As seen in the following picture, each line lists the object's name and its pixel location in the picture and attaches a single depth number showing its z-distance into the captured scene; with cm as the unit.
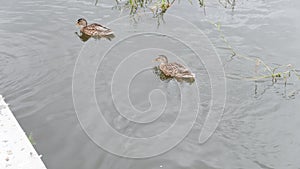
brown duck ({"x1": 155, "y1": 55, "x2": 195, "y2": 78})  584
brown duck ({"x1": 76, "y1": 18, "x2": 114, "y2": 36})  707
